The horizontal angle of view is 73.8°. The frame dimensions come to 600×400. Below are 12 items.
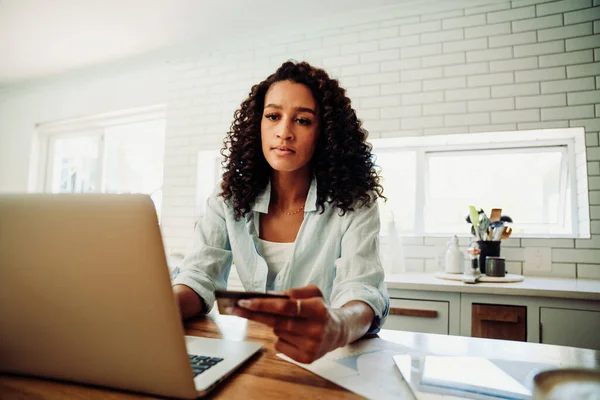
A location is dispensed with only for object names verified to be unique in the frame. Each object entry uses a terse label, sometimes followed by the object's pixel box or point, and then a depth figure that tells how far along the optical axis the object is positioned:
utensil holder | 2.19
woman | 1.13
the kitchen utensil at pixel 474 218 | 2.29
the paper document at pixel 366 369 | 0.54
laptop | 0.44
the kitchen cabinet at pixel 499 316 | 1.69
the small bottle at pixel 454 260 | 2.24
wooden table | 0.51
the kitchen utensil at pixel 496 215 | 2.23
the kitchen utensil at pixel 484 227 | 2.24
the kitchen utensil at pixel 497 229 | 2.22
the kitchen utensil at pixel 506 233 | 2.24
